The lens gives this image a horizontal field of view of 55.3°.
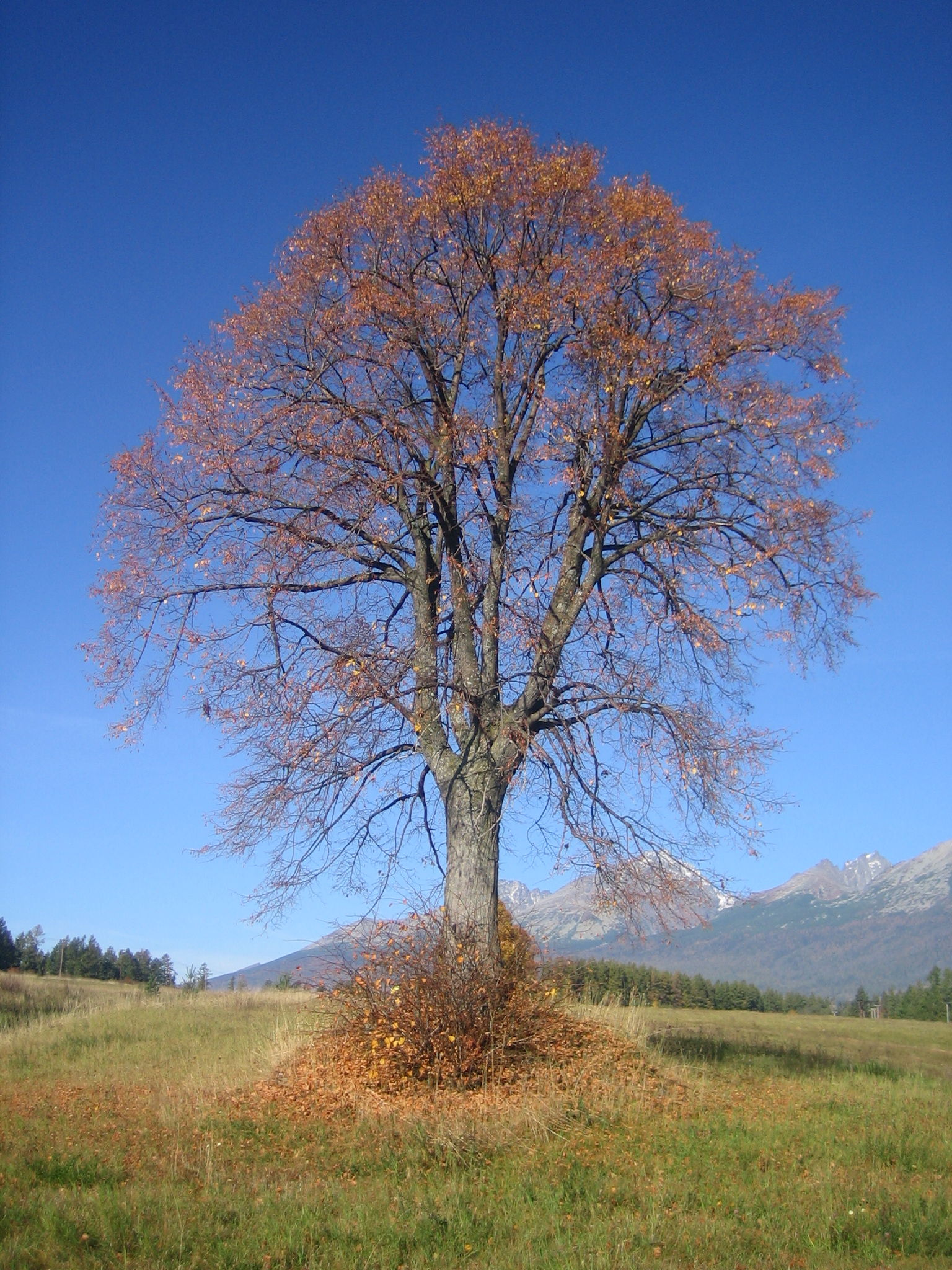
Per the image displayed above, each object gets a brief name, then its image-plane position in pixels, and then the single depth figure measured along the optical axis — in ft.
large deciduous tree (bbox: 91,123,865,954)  33.73
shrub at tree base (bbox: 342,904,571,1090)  27.86
